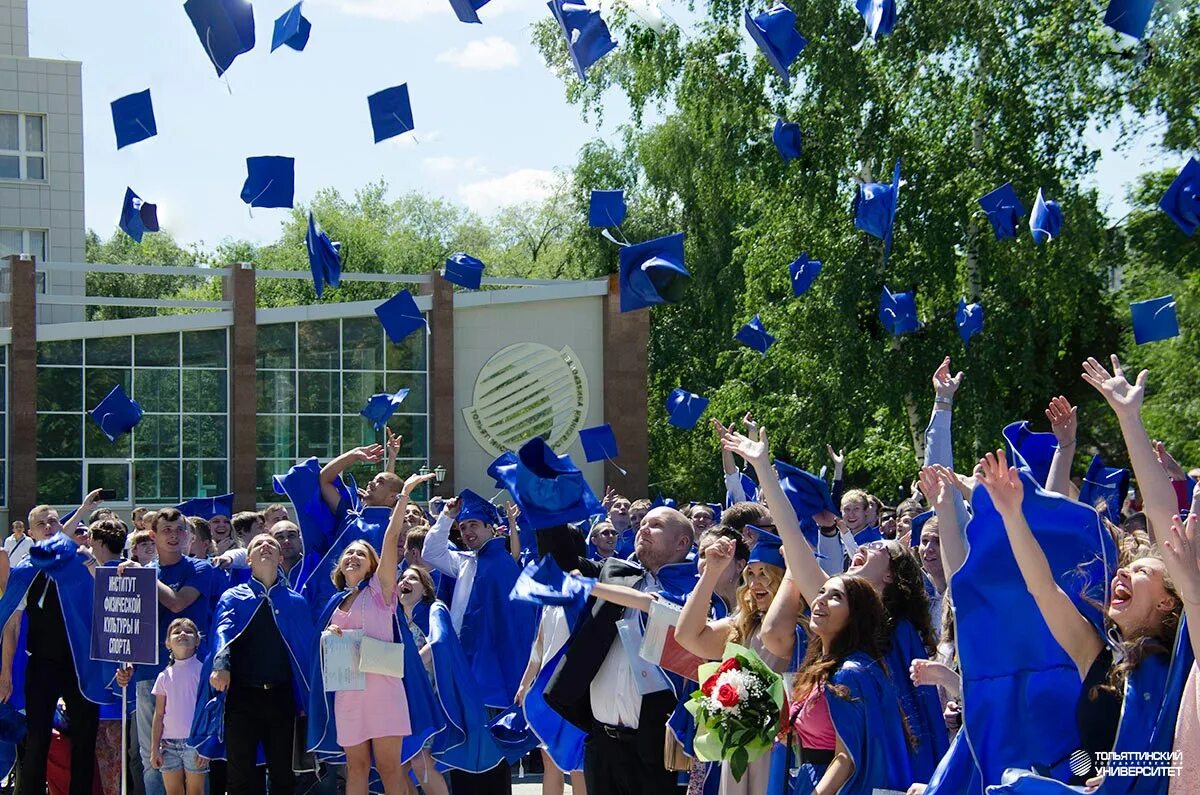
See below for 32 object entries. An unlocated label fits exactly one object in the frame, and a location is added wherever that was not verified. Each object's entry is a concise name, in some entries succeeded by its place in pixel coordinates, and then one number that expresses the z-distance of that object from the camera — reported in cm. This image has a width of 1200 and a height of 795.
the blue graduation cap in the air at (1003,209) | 2155
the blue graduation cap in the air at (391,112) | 1736
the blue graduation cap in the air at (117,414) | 2364
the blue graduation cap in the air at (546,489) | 690
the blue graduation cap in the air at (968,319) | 2238
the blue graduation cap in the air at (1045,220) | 2045
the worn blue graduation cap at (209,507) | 1330
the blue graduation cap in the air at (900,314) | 2203
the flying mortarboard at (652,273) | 1350
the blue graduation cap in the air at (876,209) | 1994
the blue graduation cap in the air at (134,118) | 1691
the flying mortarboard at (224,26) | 1282
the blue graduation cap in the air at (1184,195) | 1705
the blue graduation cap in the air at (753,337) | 2317
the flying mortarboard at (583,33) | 1452
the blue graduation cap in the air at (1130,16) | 1558
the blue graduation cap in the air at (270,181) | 1872
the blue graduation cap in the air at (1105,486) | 1025
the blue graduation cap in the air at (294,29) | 1379
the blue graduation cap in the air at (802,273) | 2328
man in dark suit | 682
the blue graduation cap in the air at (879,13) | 1828
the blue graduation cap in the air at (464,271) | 2333
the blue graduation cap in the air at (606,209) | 2065
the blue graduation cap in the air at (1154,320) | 1856
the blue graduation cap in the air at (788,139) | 2320
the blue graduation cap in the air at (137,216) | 2019
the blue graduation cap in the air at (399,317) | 2442
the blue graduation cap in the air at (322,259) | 1897
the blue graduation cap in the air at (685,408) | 2150
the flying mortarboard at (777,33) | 1772
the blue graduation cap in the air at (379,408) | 2467
